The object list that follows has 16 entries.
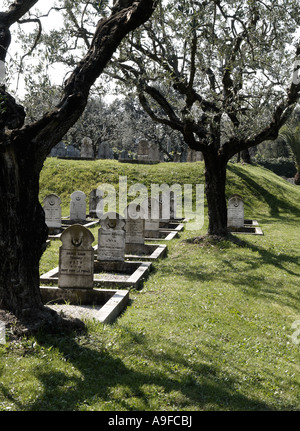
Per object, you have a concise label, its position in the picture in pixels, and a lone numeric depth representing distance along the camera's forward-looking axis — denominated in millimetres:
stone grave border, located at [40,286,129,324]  8383
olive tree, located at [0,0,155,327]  5859
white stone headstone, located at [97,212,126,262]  11242
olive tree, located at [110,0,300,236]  12758
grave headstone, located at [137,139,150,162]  31578
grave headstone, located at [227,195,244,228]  17984
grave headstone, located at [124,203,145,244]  13347
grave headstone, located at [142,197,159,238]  16016
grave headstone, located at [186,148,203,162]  32875
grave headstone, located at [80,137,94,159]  33281
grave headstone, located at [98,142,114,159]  39844
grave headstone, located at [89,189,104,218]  21166
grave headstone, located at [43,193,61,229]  16547
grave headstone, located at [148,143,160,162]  31844
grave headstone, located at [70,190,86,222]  19094
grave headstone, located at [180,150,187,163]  57638
